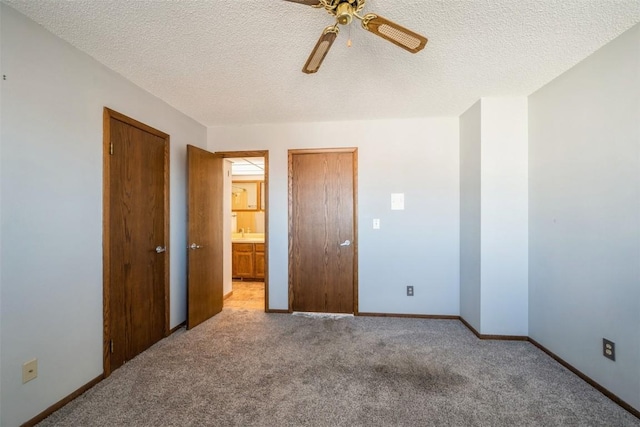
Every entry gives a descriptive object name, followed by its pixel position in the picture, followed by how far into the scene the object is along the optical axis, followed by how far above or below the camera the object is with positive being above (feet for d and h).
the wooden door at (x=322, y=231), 11.62 -0.72
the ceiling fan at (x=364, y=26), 4.42 +3.02
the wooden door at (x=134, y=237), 7.43 -0.69
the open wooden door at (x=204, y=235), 10.25 -0.84
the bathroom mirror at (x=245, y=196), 20.30 +1.28
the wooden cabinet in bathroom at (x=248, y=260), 17.47 -2.91
